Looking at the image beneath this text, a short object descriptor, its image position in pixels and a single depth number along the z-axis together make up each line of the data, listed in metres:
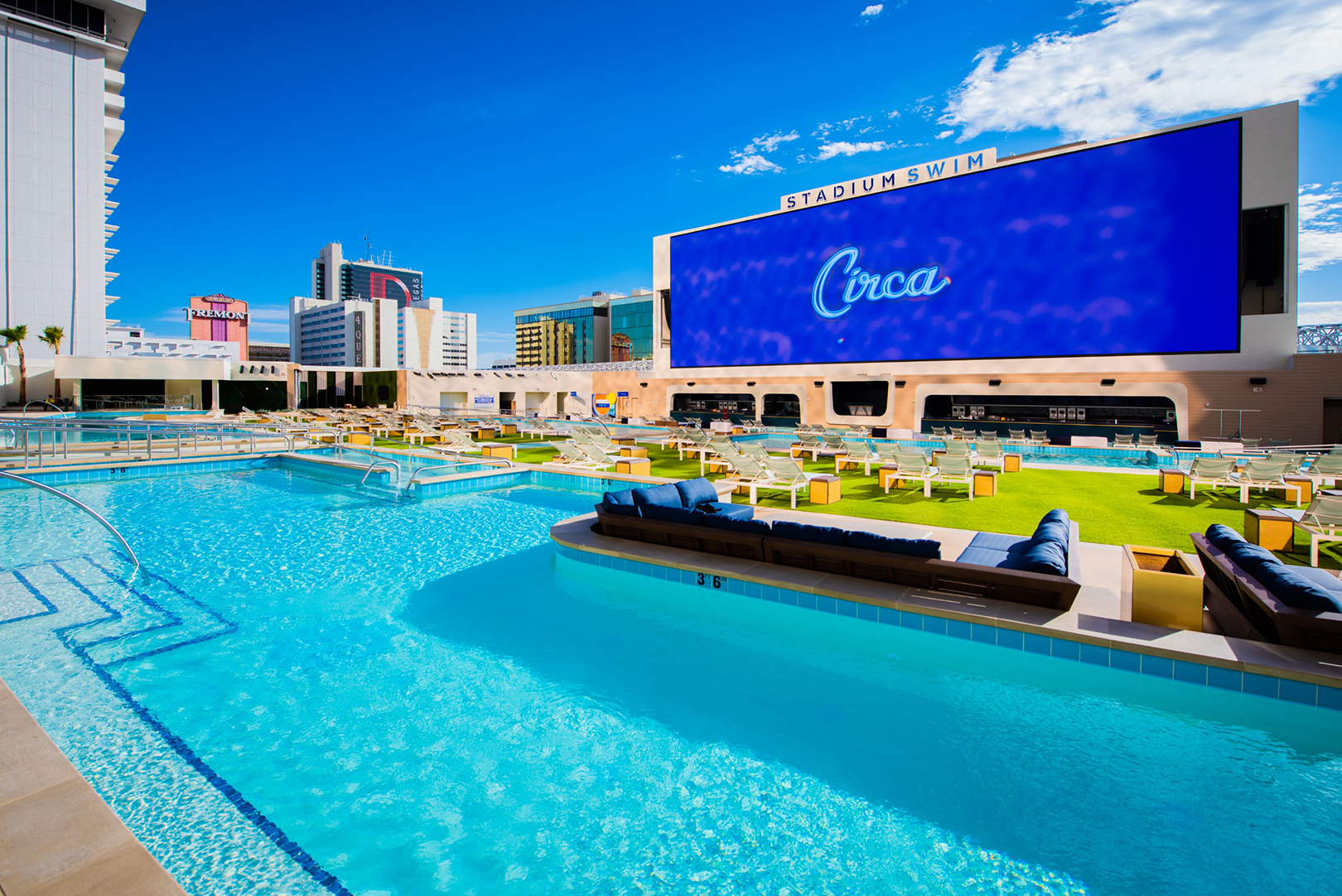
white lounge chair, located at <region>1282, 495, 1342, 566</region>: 6.39
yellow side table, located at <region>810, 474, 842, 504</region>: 10.23
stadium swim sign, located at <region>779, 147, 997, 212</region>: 28.06
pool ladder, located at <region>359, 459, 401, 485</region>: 12.48
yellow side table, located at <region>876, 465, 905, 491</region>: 11.41
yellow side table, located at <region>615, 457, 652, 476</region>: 12.56
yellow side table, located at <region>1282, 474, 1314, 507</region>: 9.76
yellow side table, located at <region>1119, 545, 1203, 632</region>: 4.28
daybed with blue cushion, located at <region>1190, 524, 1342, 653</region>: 3.65
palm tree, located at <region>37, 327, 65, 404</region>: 39.06
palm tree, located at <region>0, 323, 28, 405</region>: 36.34
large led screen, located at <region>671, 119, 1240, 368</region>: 22.56
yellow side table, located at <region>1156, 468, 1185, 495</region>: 11.02
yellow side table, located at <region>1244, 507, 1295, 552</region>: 7.05
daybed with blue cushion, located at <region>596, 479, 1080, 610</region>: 4.65
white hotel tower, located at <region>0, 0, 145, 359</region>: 40.12
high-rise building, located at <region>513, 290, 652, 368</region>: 85.19
